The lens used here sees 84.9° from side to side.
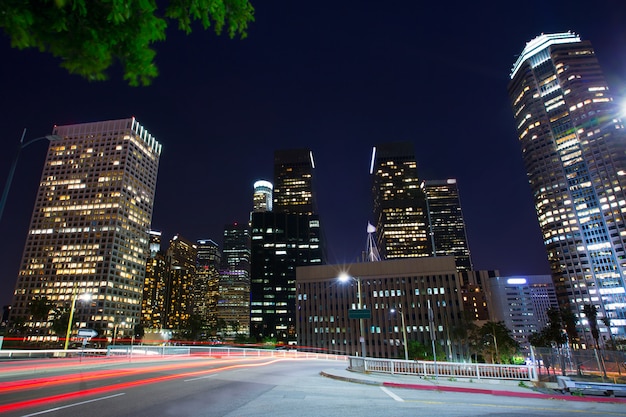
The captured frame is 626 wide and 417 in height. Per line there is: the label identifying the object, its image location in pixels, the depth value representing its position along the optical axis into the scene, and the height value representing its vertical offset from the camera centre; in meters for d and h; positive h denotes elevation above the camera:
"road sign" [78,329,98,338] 49.04 -1.20
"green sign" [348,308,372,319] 28.52 +0.52
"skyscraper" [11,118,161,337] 173.75 +45.75
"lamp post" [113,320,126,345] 167.20 -2.10
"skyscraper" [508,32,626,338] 170.25 +53.01
